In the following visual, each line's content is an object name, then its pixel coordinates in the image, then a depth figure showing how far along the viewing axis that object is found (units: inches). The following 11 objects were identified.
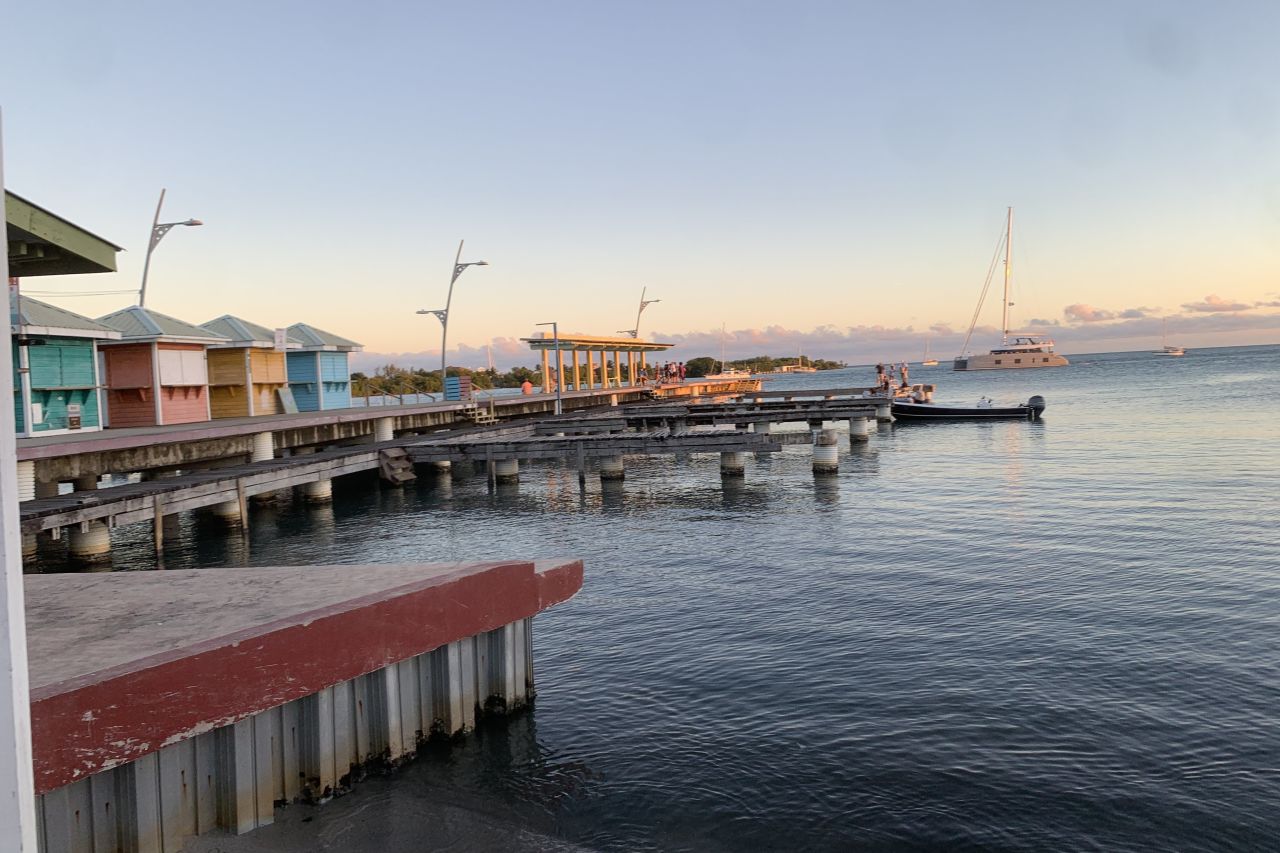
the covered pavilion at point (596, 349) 2166.6
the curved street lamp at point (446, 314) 1876.5
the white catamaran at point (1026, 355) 5969.5
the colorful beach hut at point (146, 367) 1182.9
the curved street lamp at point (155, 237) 1232.8
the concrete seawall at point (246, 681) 229.6
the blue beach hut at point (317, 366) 1643.7
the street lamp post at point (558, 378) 1928.5
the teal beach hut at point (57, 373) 962.1
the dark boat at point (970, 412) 2175.2
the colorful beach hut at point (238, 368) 1409.0
